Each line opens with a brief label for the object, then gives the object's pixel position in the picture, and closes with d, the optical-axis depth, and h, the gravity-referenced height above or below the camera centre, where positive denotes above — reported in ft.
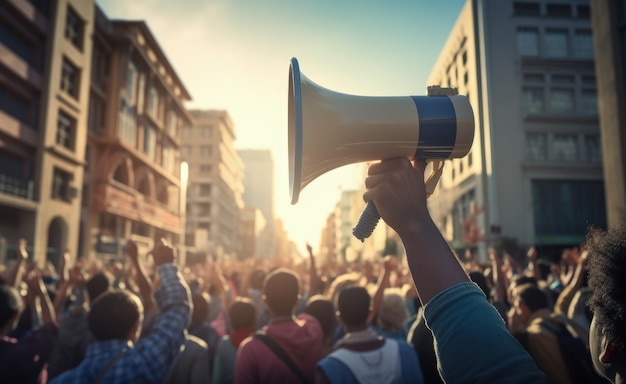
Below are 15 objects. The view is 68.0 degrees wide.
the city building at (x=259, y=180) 478.59 +74.68
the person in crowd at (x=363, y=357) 8.96 -2.09
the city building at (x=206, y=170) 218.59 +39.09
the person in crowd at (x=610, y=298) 4.12 -0.40
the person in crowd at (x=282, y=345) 9.57 -1.98
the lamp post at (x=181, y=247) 154.34 +1.78
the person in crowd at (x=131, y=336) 8.46 -1.64
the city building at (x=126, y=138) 99.60 +27.99
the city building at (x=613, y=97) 47.88 +16.56
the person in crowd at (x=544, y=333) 9.45 -1.74
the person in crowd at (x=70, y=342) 12.64 -2.44
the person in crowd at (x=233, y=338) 12.19 -2.33
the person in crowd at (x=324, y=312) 13.28 -1.69
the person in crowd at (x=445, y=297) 3.23 -0.33
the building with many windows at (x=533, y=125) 110.42 +31.51
